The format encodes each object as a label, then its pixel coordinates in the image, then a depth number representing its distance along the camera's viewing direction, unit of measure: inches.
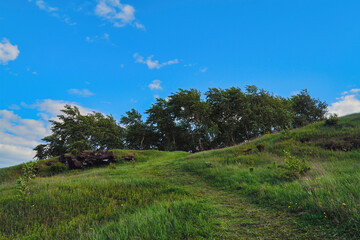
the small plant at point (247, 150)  597.3
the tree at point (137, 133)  1930.4
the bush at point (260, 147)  593.2
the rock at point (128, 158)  938.1
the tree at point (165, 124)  1803.9
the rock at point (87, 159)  807.0
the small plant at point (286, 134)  673.4
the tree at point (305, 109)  1943.9
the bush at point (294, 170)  284.5
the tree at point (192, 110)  1584.6
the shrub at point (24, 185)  237.0
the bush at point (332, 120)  696.7
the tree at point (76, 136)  1519.4
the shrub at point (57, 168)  773.9
